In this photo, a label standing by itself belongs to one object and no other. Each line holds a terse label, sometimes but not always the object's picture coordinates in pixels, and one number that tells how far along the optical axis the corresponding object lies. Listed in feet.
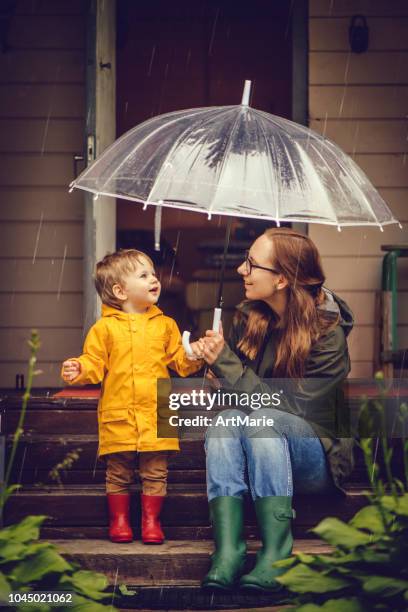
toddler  21.91
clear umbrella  19.63
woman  19.72
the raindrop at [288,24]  46.43
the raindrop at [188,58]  54.80
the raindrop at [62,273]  34.95
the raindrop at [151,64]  54.05
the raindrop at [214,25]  53.38
